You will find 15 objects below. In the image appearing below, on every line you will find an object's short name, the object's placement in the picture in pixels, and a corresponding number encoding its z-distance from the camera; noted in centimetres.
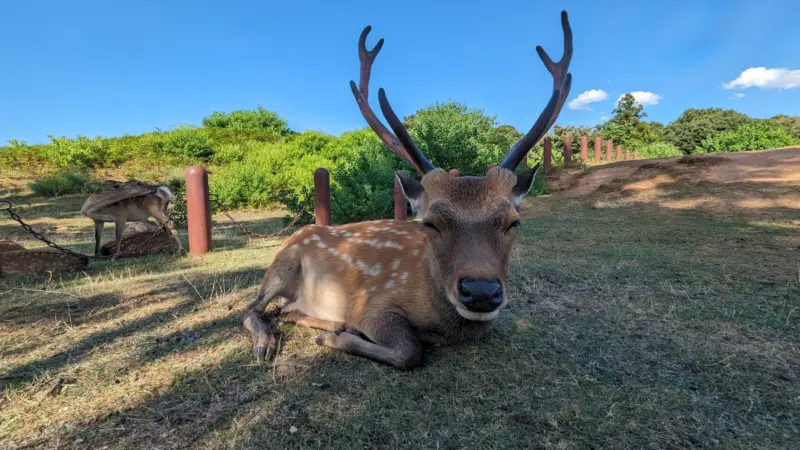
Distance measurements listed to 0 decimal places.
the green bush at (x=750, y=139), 2047
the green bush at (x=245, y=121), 2503
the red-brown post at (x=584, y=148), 1770
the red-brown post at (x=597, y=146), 1914
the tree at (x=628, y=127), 3562
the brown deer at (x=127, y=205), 562
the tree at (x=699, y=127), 3869
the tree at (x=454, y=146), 1045
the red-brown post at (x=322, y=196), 670
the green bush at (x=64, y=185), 1307
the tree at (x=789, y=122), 3819
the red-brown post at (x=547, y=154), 1410
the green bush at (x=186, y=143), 1741
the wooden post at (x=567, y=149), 1520
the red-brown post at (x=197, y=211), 579
